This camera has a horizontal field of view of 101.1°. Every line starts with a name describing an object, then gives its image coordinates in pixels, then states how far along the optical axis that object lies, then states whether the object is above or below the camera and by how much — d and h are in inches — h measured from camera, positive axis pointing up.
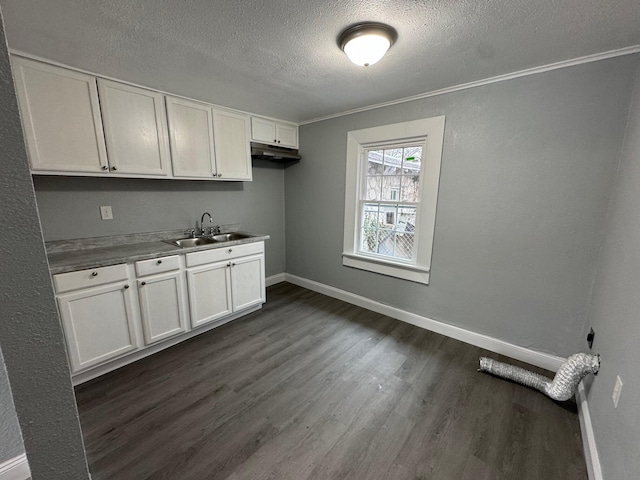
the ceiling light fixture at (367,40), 58.1 +34.2
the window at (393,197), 100.3 -1.7
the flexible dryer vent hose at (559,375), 63.7 -49.2
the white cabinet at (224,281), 97.5 -35.9
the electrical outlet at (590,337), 68.9 -37.1
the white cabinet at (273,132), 122.5 +28.9
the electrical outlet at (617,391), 48.0 -35.9
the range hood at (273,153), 121.3 +18.3
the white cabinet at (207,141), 97.3 +19.7
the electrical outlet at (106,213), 93.0 -8.1
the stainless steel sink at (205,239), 109.3 -21.2
